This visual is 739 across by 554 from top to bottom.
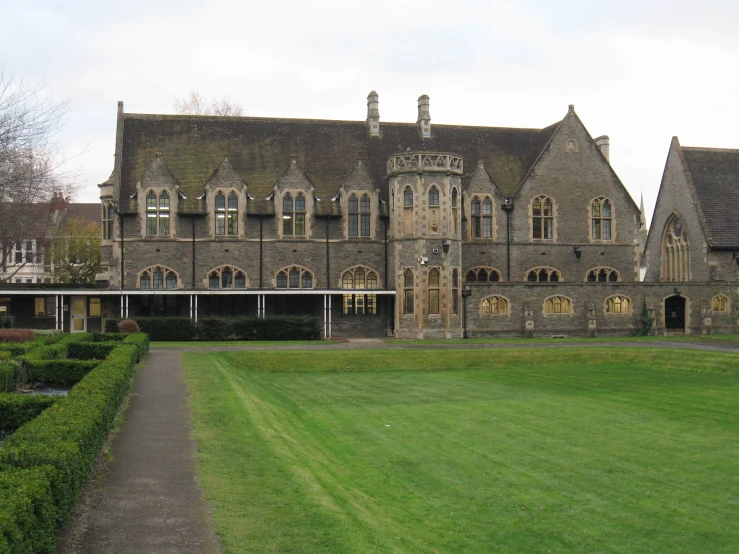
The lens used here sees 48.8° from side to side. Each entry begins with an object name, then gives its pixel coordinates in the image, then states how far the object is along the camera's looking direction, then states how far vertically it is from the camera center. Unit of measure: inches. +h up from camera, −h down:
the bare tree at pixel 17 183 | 1325.0 +221.1
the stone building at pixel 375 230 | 1657.2 +160.5
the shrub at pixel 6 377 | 764.0 -64.4
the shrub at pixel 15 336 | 1138.0 -38.6
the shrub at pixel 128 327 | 1406.3 -34.7
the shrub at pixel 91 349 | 1065.5 -55.2
